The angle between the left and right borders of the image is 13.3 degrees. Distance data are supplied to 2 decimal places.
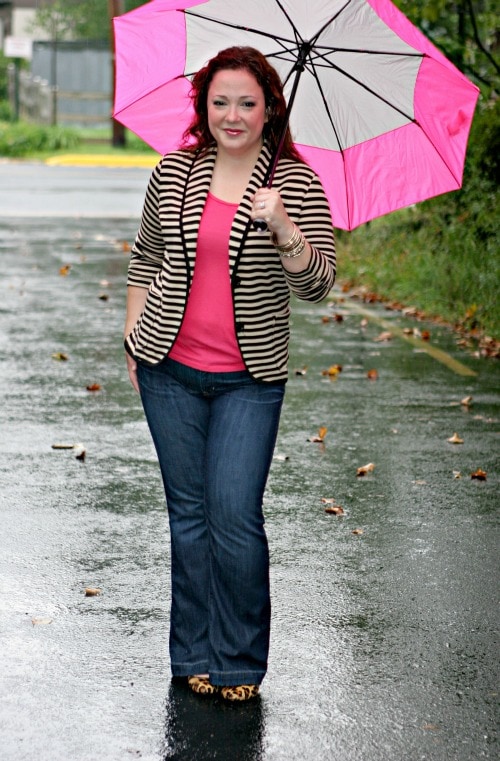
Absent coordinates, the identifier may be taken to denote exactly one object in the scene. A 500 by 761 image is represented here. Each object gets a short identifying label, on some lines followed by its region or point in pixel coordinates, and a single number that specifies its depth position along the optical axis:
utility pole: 59.36
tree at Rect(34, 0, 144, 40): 88.33
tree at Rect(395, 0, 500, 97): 20.64
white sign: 72.17
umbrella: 7.22
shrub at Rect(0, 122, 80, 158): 60.45
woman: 6.26
